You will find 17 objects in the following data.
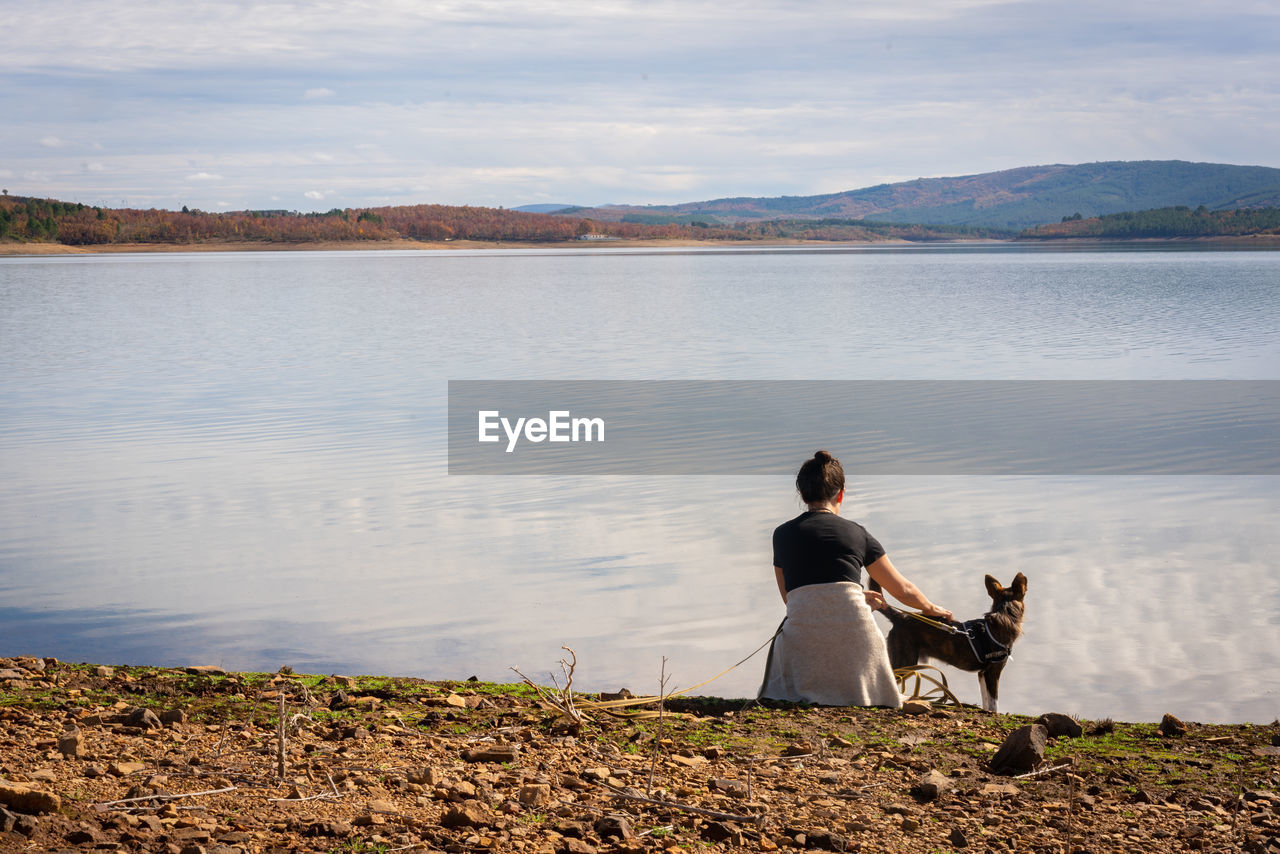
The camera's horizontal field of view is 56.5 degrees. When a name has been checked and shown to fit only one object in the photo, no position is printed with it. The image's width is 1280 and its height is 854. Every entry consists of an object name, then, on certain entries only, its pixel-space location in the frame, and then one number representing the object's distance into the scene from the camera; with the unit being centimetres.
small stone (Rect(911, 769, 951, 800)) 435
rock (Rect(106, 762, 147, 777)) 421
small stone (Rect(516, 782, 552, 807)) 412
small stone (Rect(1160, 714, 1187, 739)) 530
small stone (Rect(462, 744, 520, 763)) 461
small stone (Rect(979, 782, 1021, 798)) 440
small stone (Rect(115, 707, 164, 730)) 488
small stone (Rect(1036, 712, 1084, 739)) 524
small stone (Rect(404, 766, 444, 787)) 425
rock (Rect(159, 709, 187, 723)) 497
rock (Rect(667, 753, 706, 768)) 465
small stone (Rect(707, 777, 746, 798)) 432
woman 550
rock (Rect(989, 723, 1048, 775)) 461
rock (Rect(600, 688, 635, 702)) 572
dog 587
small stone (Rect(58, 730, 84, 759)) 440
